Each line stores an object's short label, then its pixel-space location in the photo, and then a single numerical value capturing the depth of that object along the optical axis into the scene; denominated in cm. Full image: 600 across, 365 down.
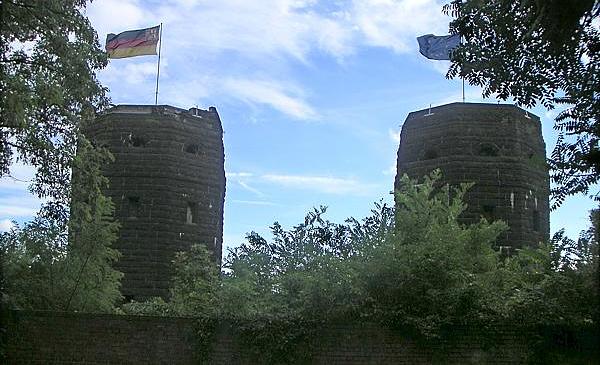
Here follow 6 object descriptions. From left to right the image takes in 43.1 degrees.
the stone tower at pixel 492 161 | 2569
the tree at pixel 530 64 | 952
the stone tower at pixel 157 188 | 2494
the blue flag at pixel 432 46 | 2669
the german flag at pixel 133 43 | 2733
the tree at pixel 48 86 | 1283
